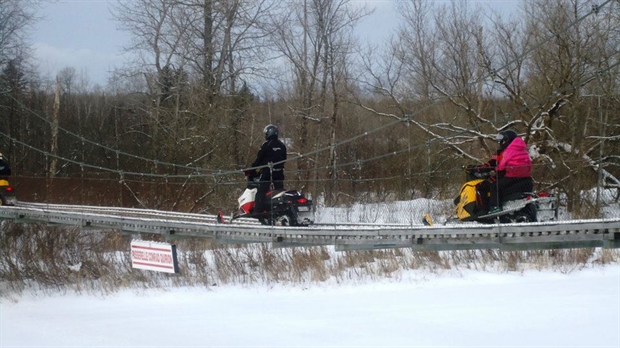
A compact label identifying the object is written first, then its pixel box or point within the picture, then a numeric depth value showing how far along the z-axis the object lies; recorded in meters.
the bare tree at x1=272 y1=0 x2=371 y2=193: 40.47
